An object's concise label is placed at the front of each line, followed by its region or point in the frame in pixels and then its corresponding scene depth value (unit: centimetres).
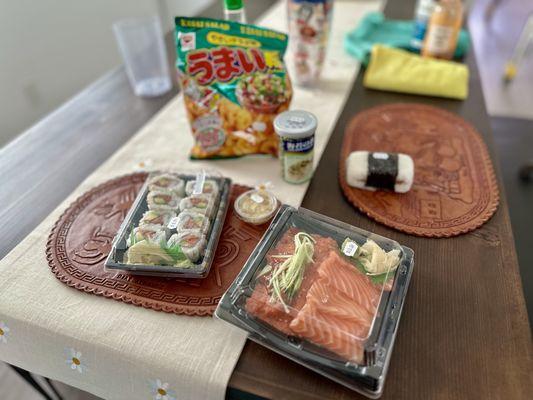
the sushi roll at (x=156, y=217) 67
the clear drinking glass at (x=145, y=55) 109
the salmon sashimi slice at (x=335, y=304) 54
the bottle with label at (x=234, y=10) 81
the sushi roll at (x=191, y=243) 63
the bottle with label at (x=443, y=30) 105
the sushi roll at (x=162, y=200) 70
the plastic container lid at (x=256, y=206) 72
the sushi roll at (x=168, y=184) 74
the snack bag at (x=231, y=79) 78
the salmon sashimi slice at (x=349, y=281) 57
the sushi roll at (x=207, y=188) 74
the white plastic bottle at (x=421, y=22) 119
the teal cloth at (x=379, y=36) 125
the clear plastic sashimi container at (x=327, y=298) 51
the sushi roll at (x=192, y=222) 66
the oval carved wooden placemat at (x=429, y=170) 74
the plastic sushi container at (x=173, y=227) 62
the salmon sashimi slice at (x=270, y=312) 55
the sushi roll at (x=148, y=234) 64
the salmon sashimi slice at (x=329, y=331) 52
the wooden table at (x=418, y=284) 52
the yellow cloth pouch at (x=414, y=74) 107
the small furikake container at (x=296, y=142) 73
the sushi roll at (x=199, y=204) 70
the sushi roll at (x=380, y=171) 77
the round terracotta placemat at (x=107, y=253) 61
